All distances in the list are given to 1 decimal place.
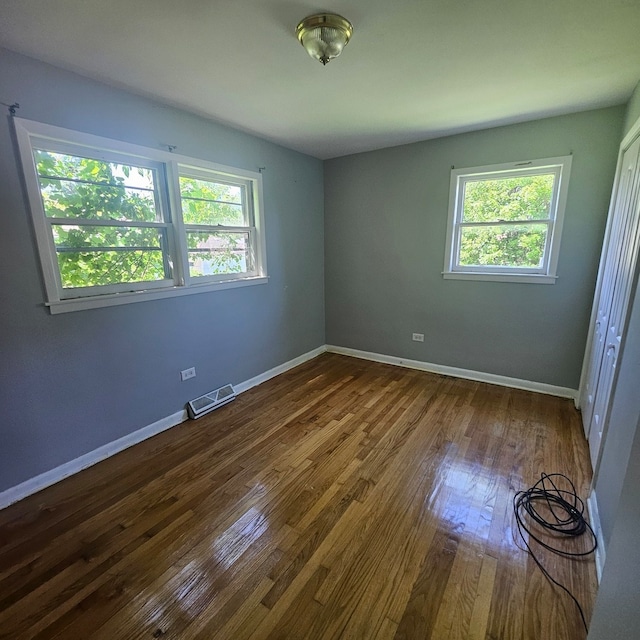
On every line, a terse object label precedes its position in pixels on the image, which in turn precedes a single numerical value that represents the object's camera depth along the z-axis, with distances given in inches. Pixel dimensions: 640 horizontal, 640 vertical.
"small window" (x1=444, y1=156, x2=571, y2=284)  115.4
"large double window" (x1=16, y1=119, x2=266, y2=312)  77.6
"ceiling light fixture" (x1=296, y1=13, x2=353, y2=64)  58.4
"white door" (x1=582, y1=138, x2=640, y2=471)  72.2
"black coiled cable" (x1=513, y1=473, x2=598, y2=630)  63.2
